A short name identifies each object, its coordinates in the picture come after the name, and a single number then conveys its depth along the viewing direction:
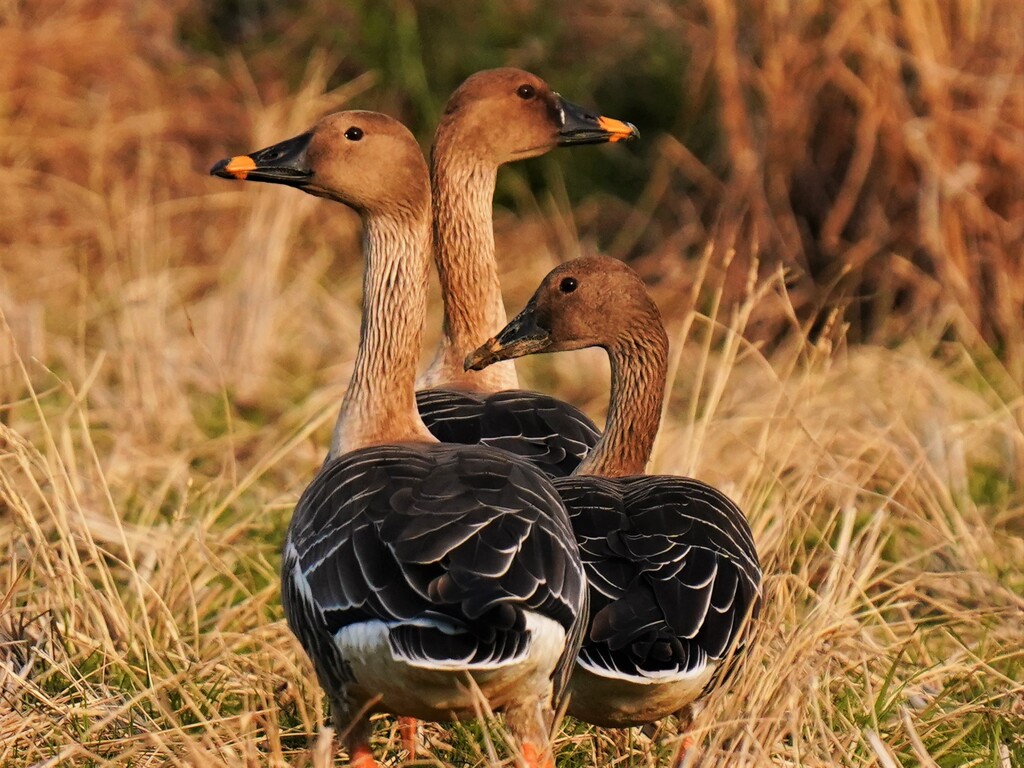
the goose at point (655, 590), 8.13
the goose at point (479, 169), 12.47
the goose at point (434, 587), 7.43
